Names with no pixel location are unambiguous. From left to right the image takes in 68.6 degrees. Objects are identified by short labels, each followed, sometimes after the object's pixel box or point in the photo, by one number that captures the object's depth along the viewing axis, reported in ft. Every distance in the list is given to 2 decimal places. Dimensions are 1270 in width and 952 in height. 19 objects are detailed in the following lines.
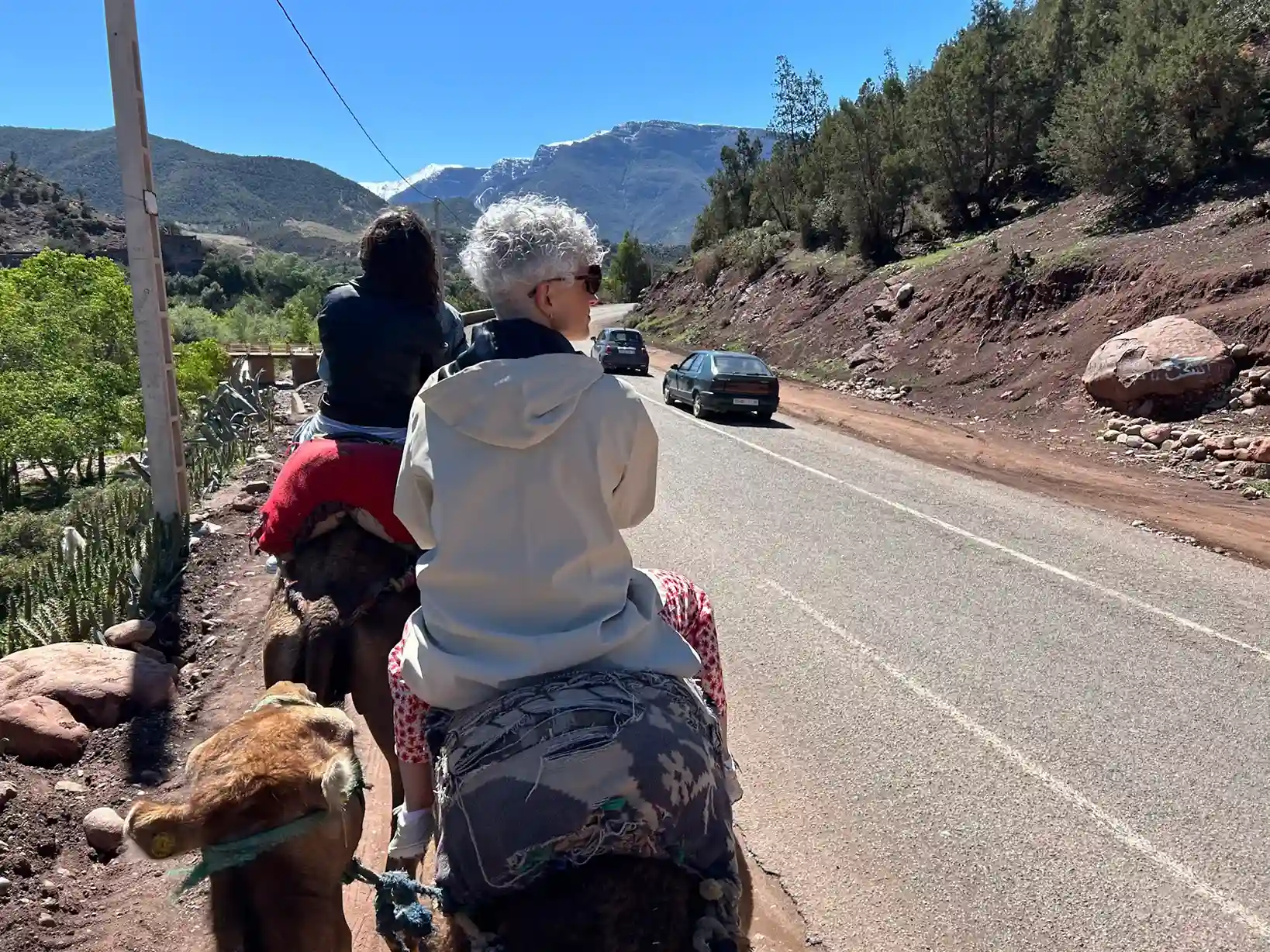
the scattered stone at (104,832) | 14.03
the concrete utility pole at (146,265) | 24.52
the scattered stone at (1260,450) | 42.42
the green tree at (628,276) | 248.52
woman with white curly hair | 6.98
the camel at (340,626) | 11.93
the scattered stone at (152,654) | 20.63
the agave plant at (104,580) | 22.39
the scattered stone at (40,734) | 16.11
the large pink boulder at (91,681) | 17.63
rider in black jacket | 13.39
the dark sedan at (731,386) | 64.18
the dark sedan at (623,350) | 101.65
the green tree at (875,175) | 108.68
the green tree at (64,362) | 59.41
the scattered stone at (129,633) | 20.89
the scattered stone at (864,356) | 86.94
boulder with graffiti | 50.37
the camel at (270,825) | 7.15
